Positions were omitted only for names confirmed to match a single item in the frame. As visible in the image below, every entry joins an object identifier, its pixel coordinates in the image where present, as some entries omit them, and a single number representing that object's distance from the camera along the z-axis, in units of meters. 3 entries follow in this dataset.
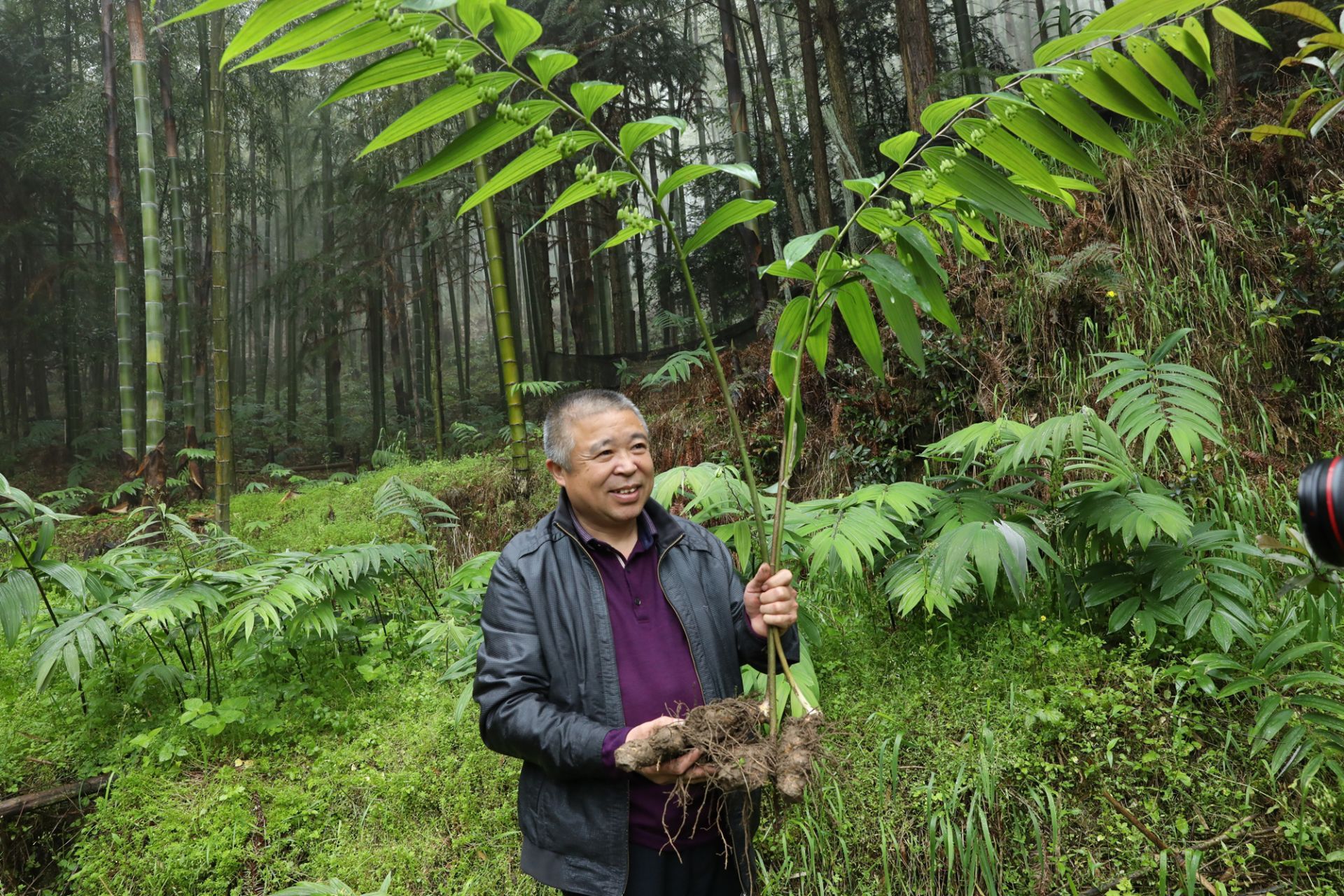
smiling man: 1.54
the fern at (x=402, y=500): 3.98
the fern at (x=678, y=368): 5.88
